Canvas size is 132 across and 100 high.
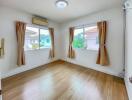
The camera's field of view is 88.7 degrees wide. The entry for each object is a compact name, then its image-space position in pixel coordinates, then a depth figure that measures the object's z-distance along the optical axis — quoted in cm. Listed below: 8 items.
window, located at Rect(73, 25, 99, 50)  278
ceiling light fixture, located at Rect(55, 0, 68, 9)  194
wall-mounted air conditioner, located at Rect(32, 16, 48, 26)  283
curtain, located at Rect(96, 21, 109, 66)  238
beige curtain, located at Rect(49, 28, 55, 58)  356
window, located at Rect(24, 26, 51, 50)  280
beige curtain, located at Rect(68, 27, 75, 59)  339
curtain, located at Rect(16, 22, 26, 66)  238
